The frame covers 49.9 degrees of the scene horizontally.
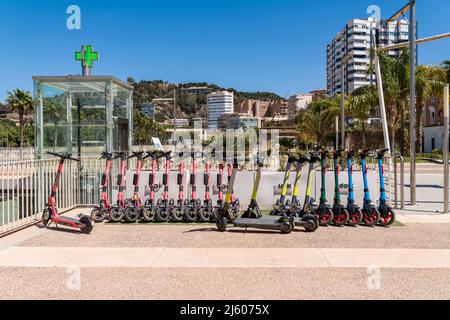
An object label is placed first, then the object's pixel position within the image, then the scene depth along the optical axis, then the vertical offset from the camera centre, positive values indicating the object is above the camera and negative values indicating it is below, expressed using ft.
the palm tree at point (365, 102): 121.19 +10.34
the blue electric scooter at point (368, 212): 32.86 -4.72
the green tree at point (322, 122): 158.30 +7.16
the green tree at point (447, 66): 133.38 +21.87
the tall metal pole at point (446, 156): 38.55 -1.08
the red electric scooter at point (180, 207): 34.50 -4.56
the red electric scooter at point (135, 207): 34.45 -4.54
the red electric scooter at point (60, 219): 30.60 -4.89
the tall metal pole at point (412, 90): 42.09 +4.67
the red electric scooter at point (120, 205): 34.47 -4.44
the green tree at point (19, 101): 196.24 +17.62
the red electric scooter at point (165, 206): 34.50 -4.49
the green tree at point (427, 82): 118.62 +14.83
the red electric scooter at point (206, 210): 34.40 -4.73
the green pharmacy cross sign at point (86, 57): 47.42 +8.53
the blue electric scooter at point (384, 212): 32.94 -4.72
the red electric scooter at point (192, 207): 34.45 -4.55
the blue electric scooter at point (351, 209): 32.99 -4.54
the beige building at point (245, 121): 271.69 +13.63
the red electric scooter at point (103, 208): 34.42 -4.61
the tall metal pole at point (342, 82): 100.09 +13.19
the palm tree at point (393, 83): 115.24 +14.34
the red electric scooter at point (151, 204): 34.63 -4.40
